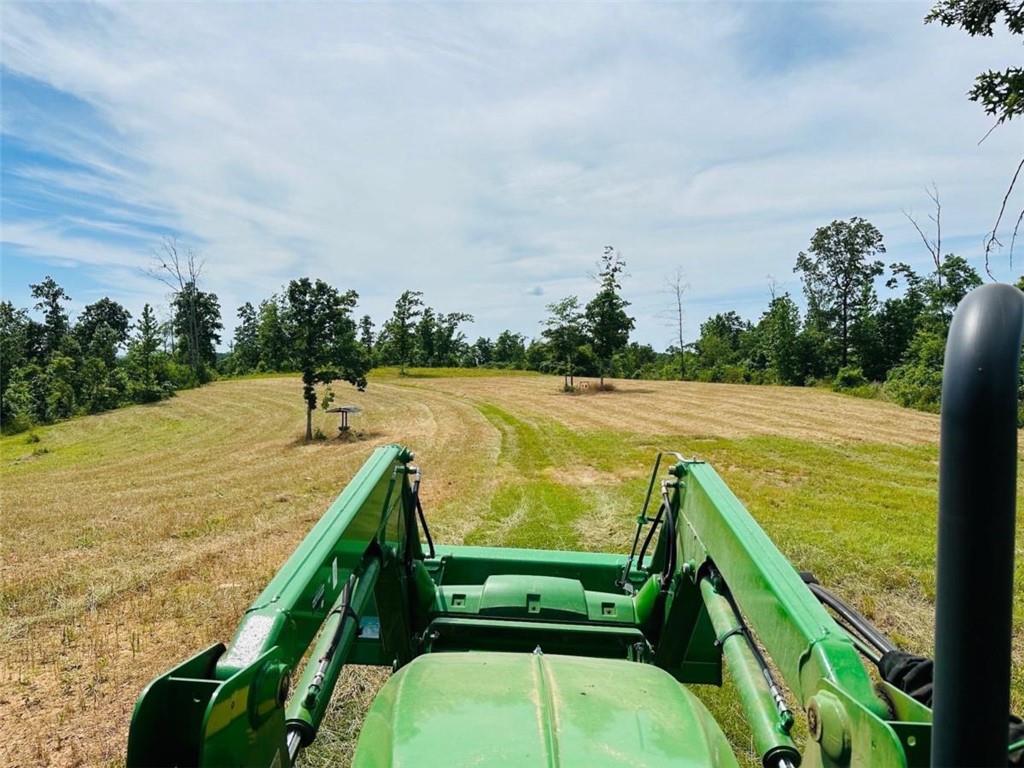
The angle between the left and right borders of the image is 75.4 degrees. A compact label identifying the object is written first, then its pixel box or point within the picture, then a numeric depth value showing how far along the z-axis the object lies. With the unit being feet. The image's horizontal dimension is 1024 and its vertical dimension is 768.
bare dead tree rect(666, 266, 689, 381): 142.94
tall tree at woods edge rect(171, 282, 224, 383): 159.84
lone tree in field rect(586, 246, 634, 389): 92.12
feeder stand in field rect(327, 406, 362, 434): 60.97
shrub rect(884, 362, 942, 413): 75.87
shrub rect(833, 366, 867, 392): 104.78
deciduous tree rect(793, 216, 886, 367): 145.69
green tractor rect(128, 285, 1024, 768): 1.97
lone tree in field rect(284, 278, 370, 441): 56.18
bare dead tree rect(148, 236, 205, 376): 154.40
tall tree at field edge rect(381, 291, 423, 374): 161.89
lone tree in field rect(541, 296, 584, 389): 93.04
